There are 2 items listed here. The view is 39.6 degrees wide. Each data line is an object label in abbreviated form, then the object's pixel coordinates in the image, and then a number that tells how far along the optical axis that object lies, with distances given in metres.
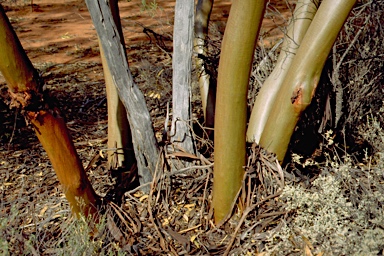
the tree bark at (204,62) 4.35
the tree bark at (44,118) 2.71
